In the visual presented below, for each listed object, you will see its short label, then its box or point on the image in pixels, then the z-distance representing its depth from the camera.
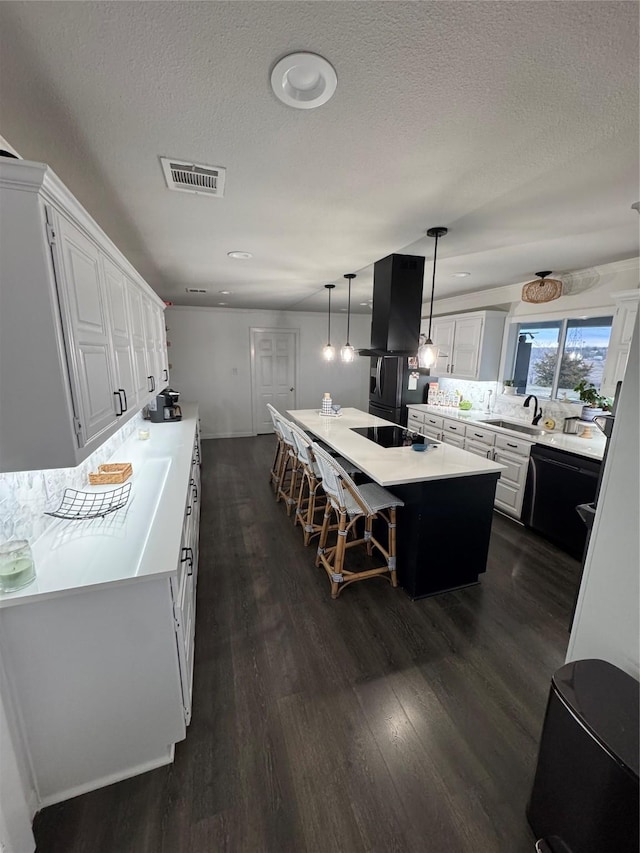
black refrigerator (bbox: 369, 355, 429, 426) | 4.45
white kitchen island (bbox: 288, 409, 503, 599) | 2.27
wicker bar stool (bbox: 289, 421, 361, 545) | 3.00
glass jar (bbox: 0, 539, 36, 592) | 1.13
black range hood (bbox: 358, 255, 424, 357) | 3.00
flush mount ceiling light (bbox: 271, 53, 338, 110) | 0.95
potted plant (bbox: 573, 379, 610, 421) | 3.26
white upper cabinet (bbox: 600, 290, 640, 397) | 2.66
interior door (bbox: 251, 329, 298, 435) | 6.62
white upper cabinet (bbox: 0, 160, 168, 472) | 0.93
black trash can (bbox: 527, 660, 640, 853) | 0.90
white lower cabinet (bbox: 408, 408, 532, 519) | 3.36
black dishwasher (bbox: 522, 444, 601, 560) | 2.79
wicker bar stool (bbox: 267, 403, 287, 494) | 3.84
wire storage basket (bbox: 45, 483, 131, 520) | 1.71
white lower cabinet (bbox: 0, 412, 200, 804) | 1.18
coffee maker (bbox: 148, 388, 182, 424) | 4.04
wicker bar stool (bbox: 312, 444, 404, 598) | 2.35
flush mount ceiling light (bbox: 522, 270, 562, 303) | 3.40
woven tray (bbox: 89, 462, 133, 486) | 2.11
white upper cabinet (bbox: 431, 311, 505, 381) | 4.24
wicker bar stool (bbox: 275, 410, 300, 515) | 3.43
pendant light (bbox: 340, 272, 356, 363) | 3.95
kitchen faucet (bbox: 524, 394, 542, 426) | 3.81
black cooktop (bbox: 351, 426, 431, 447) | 3.03
